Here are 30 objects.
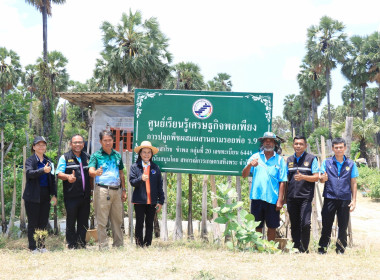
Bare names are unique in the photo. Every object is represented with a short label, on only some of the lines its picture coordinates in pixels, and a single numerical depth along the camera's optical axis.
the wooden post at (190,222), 5.79
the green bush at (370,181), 12.71
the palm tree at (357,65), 30.56
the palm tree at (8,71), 32.50
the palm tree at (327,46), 30.38
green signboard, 5.26
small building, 13.44
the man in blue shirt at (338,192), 4.69
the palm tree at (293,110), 55.31
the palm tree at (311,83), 37.47
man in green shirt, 4.83
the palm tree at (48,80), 18.17
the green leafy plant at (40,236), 4.73
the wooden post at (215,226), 5.61
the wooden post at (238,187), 5.52
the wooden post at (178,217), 5.70
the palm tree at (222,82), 36.34
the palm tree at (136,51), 20.58
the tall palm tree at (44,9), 21.70
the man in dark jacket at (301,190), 4.68
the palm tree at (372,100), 39.53
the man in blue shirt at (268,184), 4.69
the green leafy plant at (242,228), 4.57
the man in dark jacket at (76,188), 4.89
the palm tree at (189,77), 25.50
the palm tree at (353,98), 46.00
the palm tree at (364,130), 21.06
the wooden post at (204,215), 5.73
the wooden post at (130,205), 5.30
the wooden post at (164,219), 5.70
